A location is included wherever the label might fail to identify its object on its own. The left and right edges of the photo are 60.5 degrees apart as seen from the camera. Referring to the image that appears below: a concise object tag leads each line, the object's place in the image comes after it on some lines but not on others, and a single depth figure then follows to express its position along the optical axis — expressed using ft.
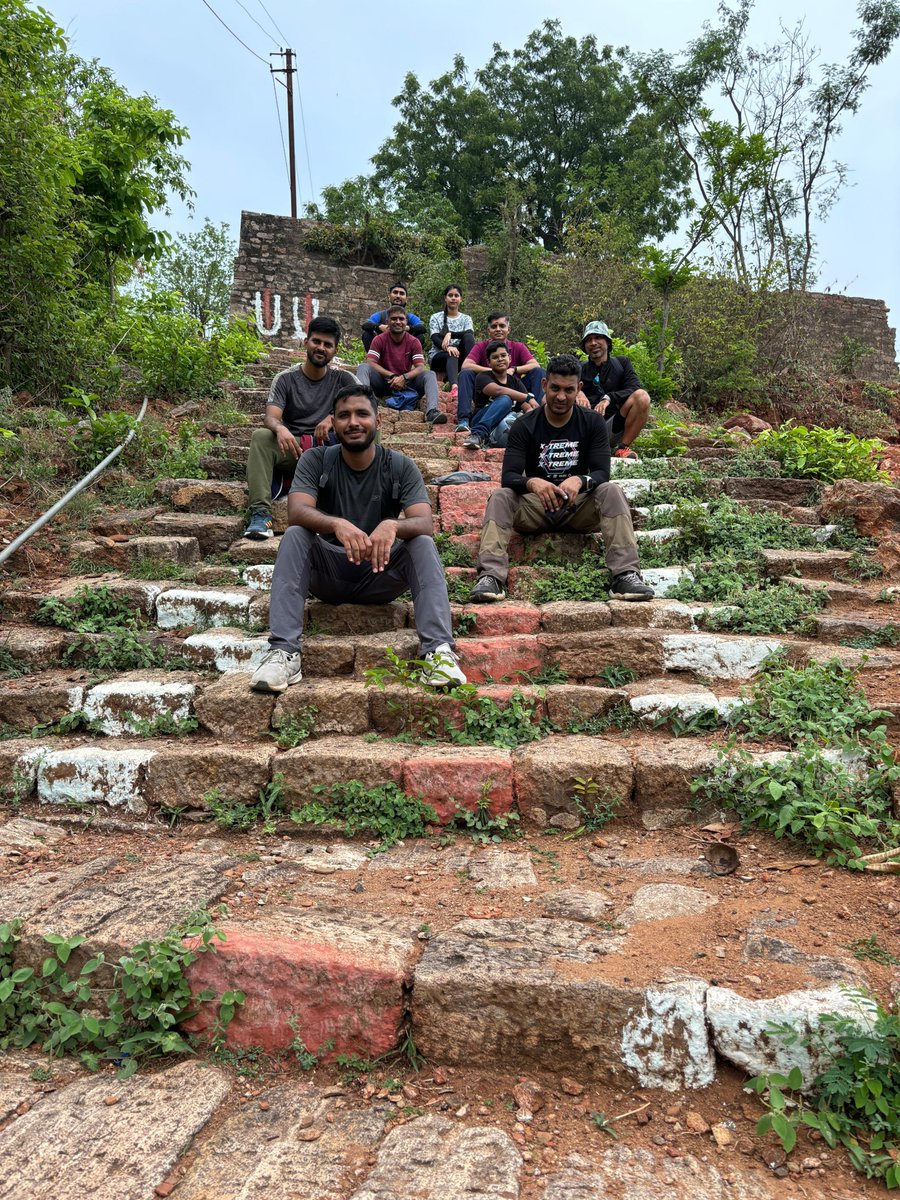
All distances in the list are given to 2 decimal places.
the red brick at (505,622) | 12.14
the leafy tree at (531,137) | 70.79
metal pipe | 11.53
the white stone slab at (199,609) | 12.68
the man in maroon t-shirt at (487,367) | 21.01
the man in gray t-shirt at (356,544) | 10.71
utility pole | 61.82
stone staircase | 5.79
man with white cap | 18.34
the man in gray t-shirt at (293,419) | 15.44
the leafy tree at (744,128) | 34.24
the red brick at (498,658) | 11.15
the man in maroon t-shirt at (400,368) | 22.31
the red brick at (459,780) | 8.77
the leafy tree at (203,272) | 67.77
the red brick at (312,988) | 5.99
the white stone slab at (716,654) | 10.78
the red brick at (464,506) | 16.01
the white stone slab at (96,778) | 9.45
